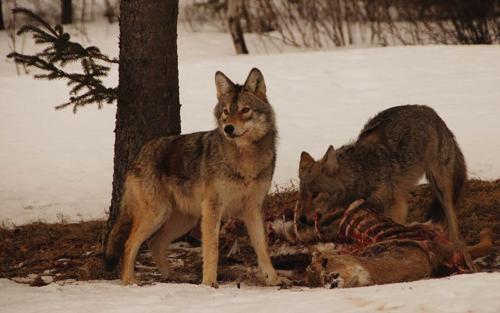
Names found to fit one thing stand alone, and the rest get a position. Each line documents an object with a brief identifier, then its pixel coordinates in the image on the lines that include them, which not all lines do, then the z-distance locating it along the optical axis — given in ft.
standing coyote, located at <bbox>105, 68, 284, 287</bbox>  46.01
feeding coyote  53.01
